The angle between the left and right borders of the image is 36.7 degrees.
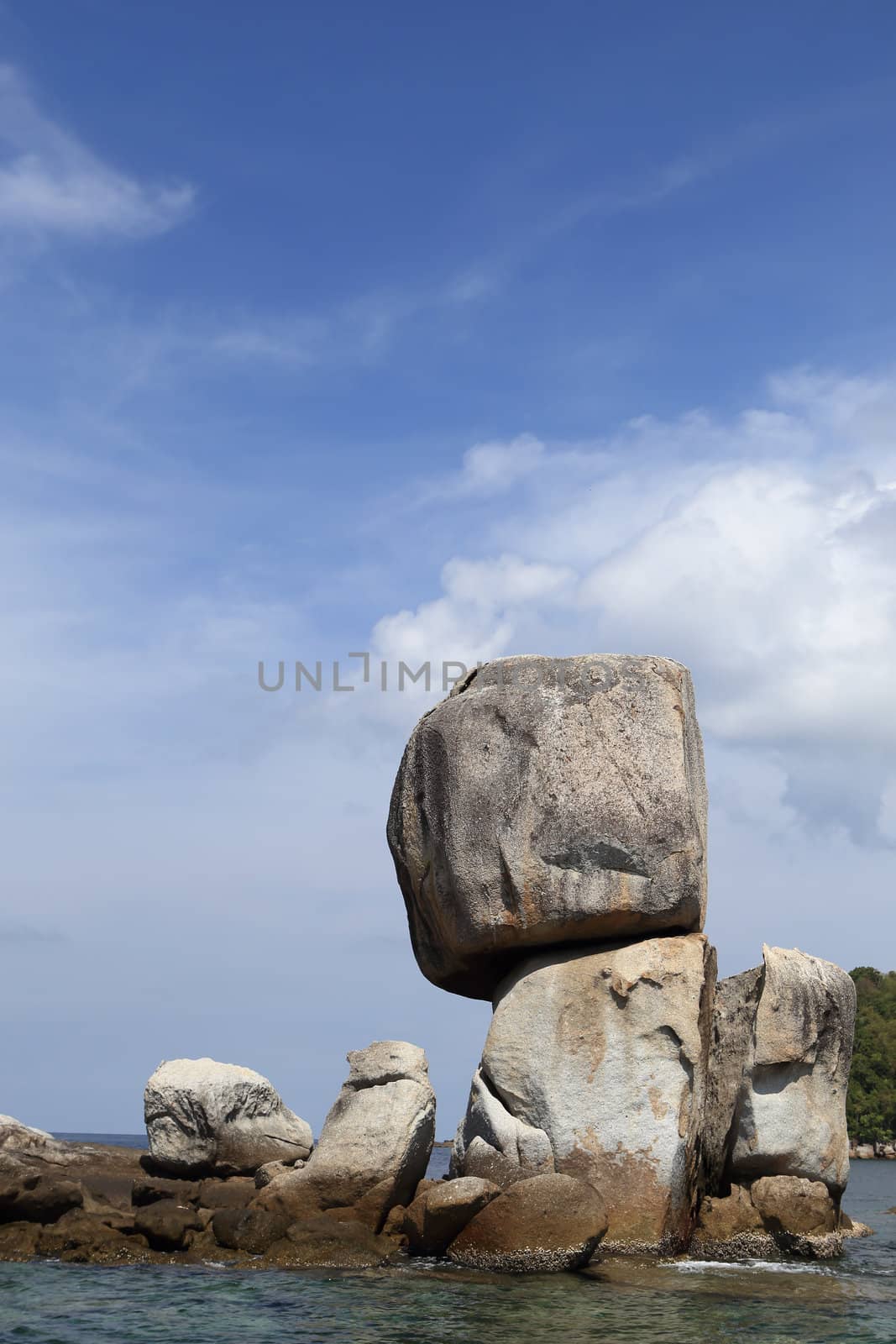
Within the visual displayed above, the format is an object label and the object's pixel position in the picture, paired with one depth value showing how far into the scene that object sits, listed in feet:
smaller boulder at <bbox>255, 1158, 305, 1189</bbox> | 64.23
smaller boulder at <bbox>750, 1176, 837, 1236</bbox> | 59.82
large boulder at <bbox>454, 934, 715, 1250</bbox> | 55.62
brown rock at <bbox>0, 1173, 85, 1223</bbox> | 60.70
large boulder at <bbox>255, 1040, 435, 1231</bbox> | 57.67
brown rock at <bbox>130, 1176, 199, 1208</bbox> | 63.52
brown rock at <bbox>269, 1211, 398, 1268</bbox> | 54.34
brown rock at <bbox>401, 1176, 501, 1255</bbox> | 52.16
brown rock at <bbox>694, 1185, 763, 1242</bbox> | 58.75
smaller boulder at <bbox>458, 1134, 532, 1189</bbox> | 55.57
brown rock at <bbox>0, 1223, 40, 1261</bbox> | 57.93
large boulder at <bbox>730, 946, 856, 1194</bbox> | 62.03
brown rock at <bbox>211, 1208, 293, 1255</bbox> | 56.49
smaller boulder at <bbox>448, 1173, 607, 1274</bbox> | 50.55
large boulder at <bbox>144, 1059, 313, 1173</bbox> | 69.36
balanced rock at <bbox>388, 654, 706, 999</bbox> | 59.36
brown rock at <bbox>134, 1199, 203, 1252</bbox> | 57.31
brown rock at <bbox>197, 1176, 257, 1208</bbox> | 62.23
